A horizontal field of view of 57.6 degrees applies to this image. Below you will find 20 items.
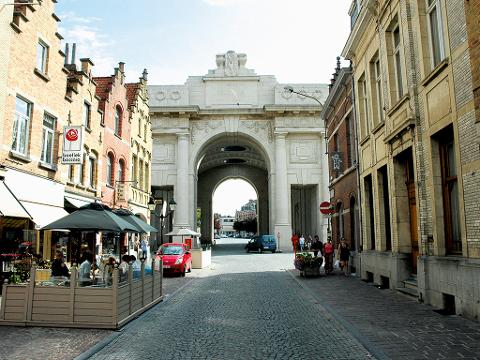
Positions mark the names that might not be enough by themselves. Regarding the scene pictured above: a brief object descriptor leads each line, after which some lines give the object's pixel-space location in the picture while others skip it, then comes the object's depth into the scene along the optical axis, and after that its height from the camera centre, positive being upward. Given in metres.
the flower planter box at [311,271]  17.97 -1.40
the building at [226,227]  188.00 +4.86
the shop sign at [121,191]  24.47 +2.66
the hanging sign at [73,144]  16.39 +3.58
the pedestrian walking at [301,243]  36.72 -0.48
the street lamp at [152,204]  23.01 +1.82
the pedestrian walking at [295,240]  34.17 -0.21
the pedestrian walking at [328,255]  18.95 -0.77
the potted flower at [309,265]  17.98 -1.14
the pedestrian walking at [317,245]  22.12 -0.43
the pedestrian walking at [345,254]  18.05 -0.70
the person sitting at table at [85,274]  8.39 -0.70
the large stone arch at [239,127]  43.72 +11.20
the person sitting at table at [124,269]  8.96 -0.70
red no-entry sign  19.00 +1.28
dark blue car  40.03 -0.58
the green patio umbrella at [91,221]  9.85 +0.41
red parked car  19.33 -0.87
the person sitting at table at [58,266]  11.80 -0.72
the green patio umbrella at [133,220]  12.38 +0.56
